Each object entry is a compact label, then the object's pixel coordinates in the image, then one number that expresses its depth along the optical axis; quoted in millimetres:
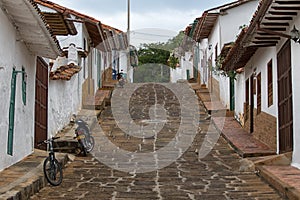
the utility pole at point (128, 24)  42344
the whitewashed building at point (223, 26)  21203
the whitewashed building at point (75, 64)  14695
